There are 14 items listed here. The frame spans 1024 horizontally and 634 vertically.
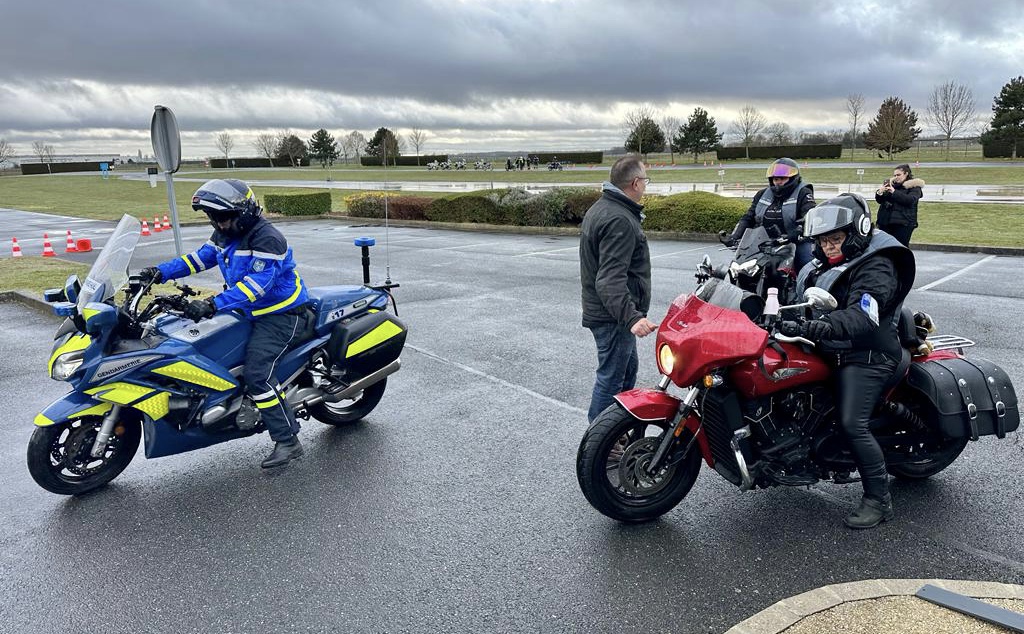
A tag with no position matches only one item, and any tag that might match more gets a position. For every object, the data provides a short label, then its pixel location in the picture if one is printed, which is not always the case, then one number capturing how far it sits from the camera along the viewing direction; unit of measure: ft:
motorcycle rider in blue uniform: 14.24
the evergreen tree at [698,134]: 228.84
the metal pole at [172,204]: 28.22
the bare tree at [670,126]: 254.88
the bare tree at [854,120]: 221.46
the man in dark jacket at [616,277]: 13.94
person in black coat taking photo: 32.19
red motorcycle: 11.60
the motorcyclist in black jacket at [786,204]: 23.65
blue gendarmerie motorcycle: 13.41
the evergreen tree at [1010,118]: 170.30
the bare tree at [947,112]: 189.98
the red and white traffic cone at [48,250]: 49.95
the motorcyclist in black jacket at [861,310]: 11.41
